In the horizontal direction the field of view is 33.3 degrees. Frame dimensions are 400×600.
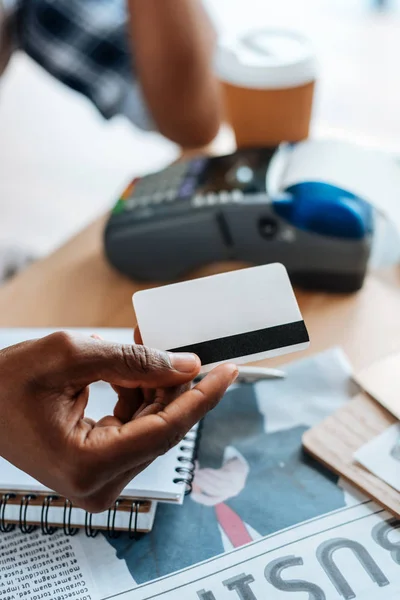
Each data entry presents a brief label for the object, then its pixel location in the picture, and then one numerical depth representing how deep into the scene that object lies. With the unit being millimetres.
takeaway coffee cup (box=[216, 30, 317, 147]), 765
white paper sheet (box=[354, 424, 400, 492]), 521
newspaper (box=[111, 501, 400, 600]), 462
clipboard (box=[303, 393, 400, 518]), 518
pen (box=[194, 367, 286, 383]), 619
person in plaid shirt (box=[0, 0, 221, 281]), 974
